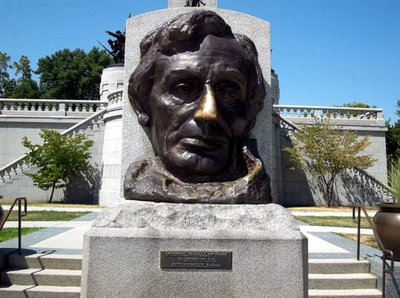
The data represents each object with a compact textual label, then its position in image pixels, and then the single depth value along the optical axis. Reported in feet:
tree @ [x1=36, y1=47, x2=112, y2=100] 145.28
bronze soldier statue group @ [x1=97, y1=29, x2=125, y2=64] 101.24
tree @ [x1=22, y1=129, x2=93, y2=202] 60.29
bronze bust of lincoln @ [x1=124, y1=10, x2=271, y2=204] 11.91
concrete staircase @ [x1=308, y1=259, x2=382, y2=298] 15.39
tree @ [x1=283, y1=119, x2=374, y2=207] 58.39
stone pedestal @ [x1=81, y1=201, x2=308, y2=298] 10.51
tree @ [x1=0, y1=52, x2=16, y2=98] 135.13
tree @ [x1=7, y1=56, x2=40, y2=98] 135.84
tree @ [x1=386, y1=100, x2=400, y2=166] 108.37
